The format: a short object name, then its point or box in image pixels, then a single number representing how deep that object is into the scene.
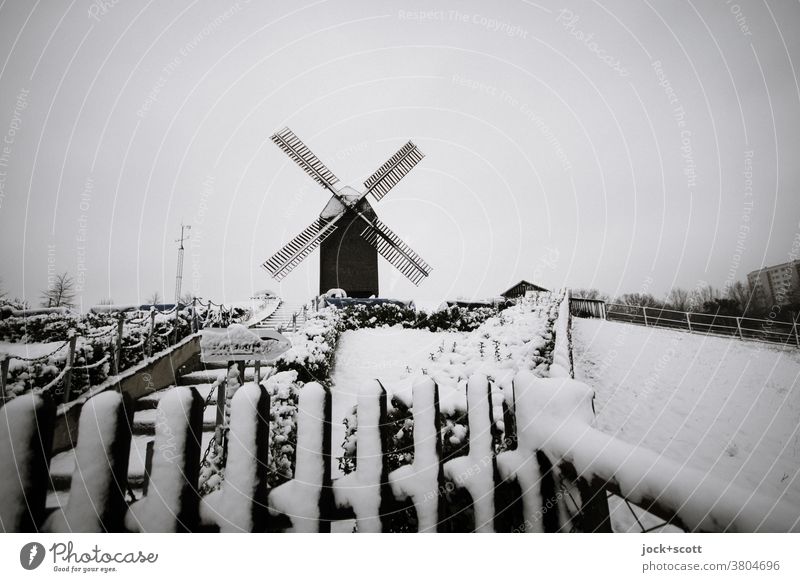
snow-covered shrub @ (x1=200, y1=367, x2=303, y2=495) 2.56
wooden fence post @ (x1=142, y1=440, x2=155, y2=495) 1.37
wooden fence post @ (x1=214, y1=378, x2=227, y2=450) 2.38
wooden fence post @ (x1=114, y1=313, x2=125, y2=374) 4.84
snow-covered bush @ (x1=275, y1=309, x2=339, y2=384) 5.81
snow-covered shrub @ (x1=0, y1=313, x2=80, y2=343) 7.03
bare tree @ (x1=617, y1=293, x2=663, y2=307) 17.44
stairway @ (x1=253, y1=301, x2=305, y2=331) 11.48
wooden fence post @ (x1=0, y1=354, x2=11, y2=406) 3.04
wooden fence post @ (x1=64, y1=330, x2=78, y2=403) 4.01
